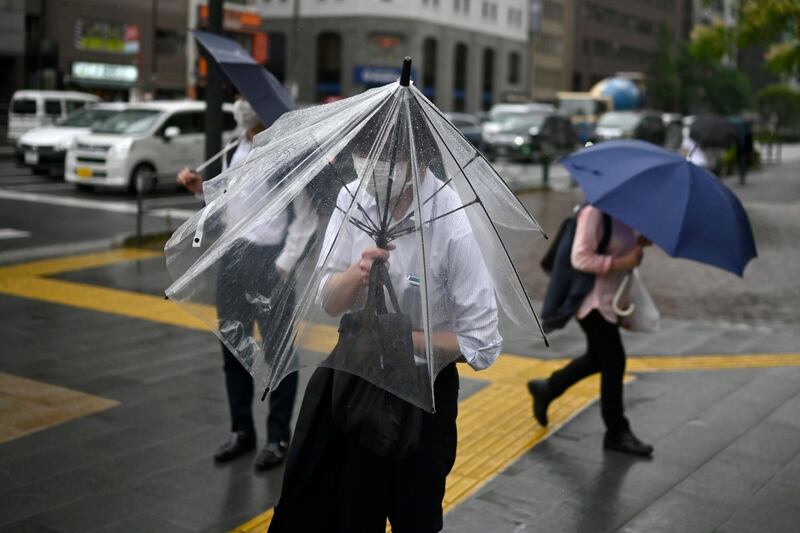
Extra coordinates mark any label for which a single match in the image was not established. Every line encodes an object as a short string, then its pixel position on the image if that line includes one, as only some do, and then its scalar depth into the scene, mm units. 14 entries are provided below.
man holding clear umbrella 2770
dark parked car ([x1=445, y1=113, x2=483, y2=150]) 35019
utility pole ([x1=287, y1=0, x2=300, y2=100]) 42806
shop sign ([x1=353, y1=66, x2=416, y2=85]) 62469
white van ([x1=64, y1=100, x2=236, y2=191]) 19000
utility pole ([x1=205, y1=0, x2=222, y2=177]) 10133
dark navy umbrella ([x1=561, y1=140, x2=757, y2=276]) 4543
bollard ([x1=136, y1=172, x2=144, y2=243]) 12117
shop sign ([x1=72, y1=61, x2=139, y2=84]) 39844
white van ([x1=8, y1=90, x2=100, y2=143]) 26672
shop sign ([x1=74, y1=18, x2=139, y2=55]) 39062
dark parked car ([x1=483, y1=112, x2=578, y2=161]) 33000
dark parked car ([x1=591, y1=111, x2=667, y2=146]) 37656
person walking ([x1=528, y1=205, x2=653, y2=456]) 5145
